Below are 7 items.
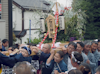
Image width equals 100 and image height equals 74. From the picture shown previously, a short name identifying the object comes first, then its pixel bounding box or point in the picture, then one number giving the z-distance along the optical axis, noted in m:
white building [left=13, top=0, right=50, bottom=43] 17.16
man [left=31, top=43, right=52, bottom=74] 4.45
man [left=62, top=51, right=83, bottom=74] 3.49
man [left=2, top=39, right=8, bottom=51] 5.66
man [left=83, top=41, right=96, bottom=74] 4.75
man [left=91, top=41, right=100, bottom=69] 4.95
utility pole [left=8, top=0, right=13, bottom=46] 7.63
